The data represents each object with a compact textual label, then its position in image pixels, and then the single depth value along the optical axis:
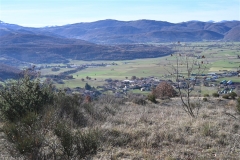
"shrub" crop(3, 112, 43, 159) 4.01
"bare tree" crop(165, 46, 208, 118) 8.43
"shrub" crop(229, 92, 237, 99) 17.67
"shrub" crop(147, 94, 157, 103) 16.98
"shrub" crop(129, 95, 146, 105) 15.84
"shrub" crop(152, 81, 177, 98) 20.69
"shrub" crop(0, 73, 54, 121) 5.84
